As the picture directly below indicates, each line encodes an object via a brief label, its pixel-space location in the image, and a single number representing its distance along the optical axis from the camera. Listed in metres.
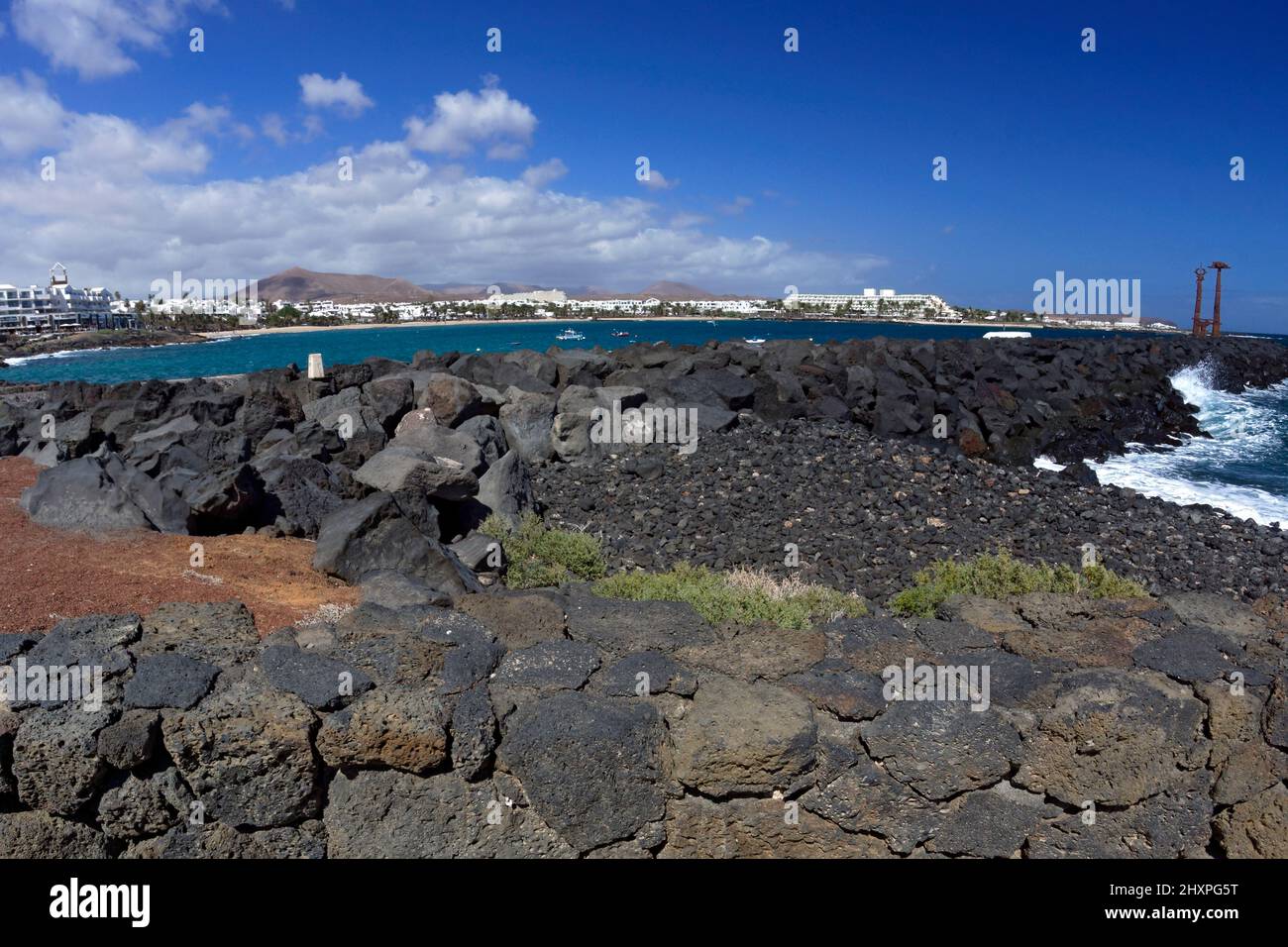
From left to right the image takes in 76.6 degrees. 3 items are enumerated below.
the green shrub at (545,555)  8.12
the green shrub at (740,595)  4.97
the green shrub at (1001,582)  5.87
